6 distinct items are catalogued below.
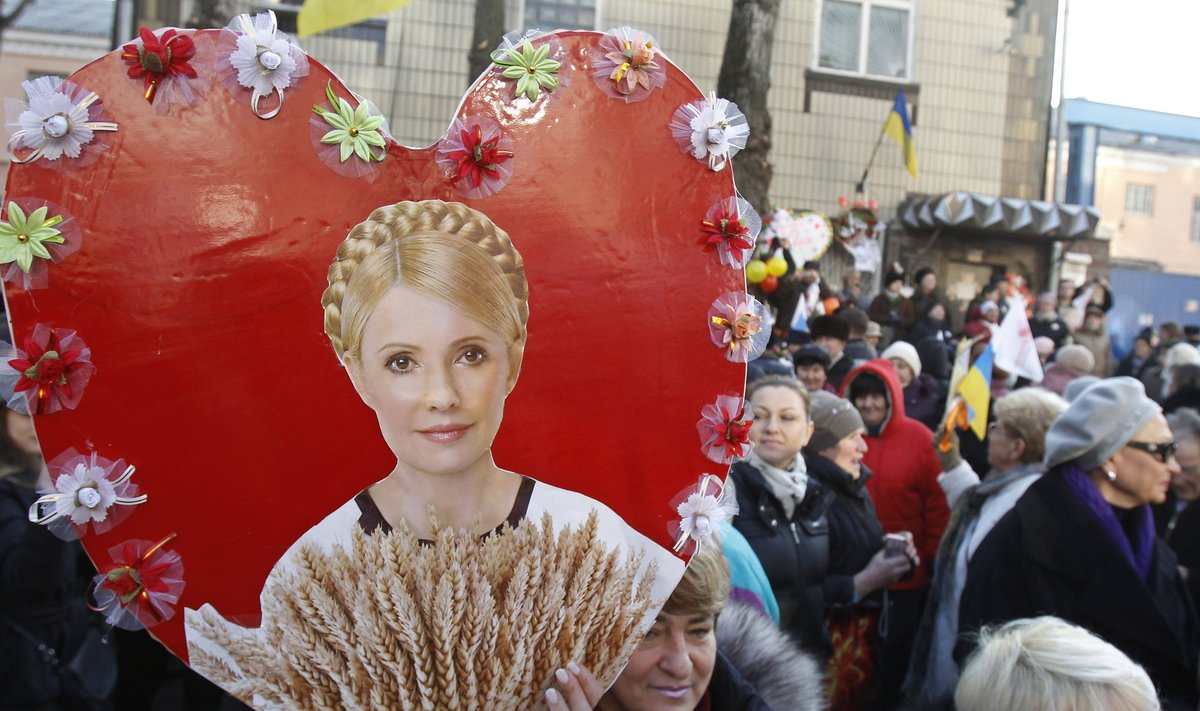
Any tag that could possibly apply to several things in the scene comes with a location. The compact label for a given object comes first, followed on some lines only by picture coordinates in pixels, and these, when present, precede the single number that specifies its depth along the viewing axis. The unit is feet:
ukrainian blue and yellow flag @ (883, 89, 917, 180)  38.50
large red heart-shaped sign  5.67
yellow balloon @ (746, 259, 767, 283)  27.89
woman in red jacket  15.42
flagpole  41.27
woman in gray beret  10.77
